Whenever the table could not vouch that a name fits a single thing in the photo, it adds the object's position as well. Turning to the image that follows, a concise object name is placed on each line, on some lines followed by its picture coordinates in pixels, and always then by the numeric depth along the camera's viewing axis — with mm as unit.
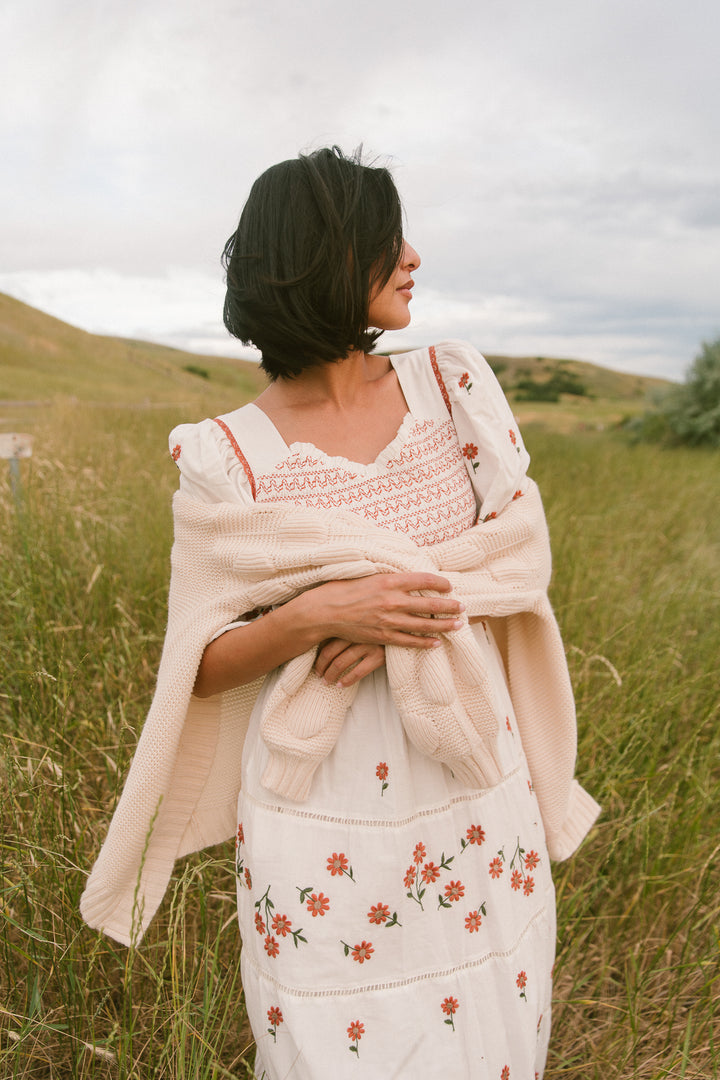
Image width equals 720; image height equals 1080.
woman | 1162
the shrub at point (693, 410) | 12180
